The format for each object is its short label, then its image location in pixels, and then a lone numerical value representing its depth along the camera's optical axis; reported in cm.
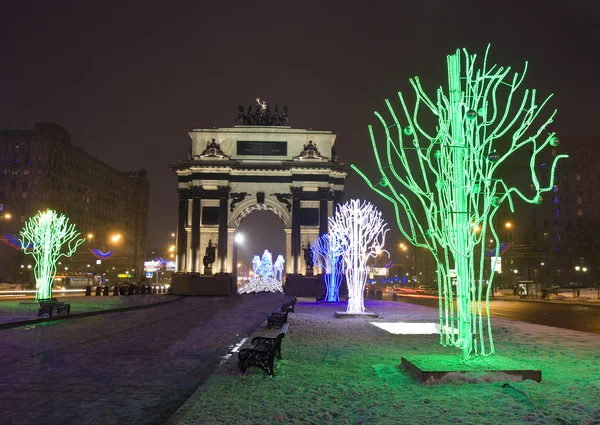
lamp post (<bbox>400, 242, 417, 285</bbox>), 12532
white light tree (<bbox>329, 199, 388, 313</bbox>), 2606
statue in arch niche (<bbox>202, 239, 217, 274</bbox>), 5188
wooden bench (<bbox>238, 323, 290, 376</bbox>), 993
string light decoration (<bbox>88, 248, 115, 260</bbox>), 5491
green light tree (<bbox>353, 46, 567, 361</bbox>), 1002
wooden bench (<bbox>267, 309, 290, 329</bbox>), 1884
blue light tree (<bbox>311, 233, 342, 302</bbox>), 3875
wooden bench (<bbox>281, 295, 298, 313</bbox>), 2244
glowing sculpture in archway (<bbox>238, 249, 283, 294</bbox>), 6300
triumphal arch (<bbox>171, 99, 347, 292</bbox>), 5375
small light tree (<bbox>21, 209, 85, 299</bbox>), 2761
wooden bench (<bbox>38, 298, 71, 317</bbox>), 2206
